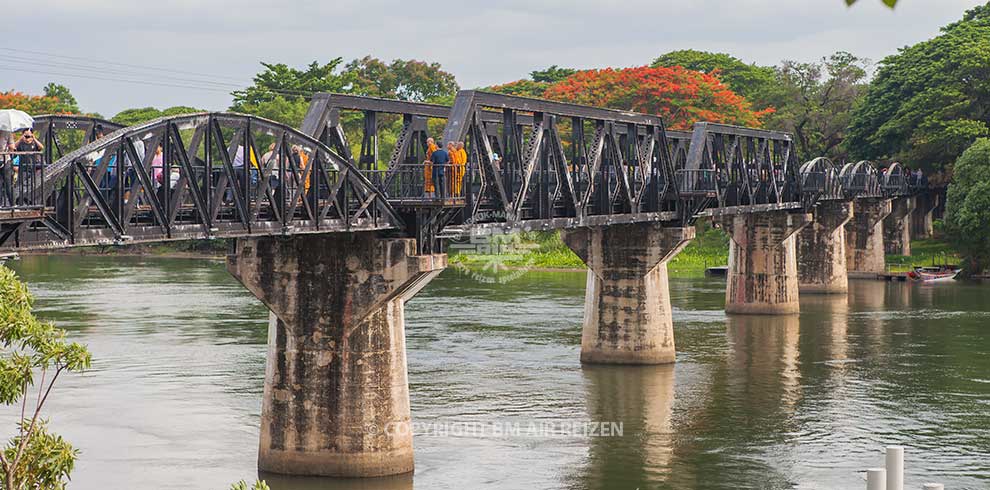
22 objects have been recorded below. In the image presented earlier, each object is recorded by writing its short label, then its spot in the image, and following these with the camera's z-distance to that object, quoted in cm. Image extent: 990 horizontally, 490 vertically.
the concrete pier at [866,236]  10881
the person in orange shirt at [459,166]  3672
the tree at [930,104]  11144
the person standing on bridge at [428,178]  3616
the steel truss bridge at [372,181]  2550
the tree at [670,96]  12194
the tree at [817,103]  13025
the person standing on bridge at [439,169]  3625
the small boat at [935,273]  10412
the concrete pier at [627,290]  5628
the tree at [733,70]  14088
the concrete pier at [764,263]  8044
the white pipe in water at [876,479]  1964
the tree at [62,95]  16234
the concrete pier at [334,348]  3541
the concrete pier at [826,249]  9556
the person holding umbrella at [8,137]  2372
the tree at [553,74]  15721
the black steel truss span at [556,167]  3919
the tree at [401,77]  16600
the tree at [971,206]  9931
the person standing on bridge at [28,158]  2428
